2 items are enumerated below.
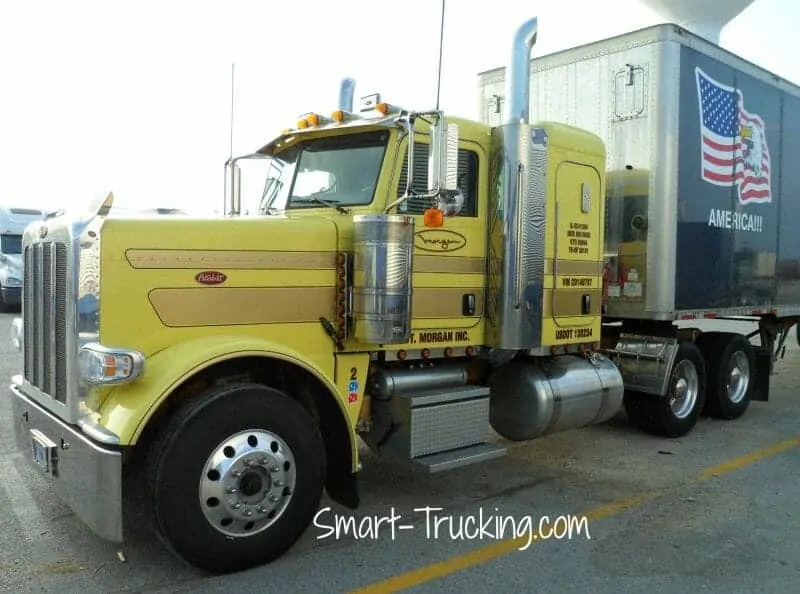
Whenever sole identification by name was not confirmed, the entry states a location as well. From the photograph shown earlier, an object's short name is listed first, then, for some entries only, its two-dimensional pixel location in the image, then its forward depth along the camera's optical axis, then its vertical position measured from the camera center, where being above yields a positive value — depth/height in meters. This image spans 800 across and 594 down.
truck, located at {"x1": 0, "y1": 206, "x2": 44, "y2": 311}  20.00 +0.77
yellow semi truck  3.89 -0.26
